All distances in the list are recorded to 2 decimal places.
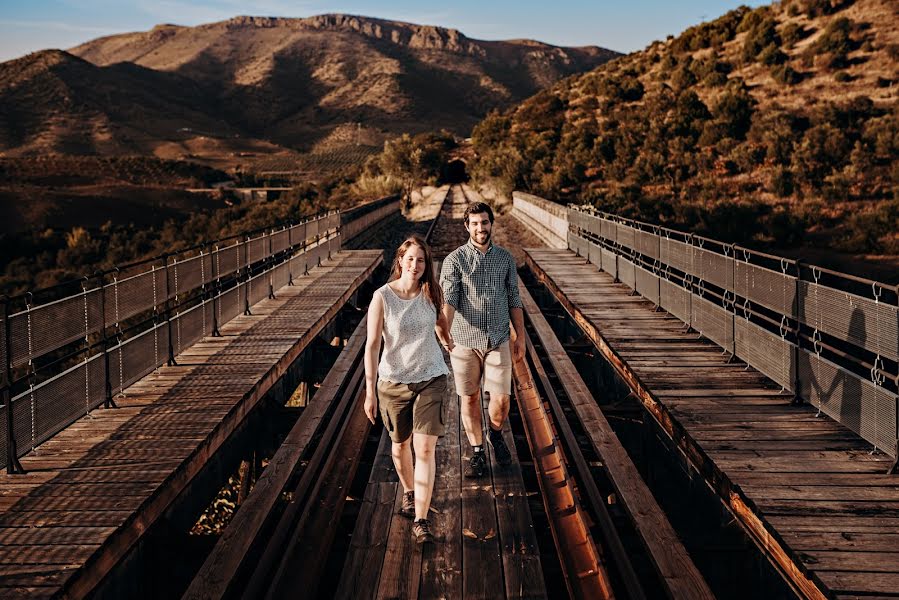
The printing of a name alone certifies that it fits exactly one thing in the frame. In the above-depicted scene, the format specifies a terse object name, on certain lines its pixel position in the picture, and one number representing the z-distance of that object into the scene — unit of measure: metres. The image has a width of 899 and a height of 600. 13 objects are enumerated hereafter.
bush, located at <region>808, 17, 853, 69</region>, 49.49
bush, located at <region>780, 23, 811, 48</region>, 55.09
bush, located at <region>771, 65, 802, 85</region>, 49.66
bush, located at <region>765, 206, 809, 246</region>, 28.59
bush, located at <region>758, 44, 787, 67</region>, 53.19
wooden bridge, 4.44
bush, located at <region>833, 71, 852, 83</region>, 47.25
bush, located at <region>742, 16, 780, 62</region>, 56.06
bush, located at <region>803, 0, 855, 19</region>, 56.53
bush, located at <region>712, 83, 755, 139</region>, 45.12
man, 5.66
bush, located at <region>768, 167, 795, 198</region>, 34.50
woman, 4.67
